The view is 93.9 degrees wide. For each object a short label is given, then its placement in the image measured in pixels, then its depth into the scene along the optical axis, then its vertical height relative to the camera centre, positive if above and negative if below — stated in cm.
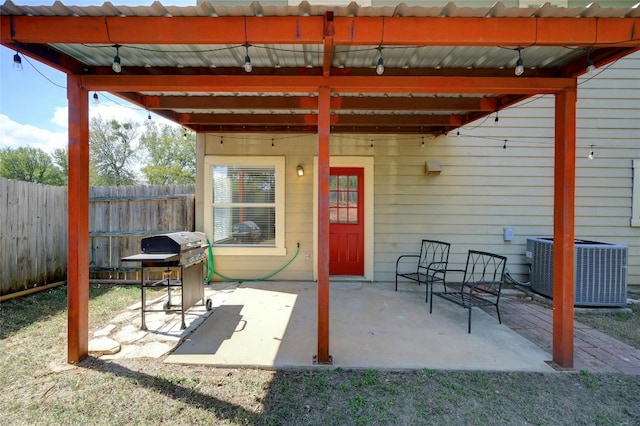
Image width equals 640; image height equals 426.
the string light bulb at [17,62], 227 +109
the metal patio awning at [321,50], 214 +133
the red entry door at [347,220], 543 -20
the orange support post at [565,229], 265 -16
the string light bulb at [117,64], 238 +114
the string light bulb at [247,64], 228 +111
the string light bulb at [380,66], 239 +116
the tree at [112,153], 2052 +385
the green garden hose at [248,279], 537 -113
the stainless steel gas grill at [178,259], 321 -57
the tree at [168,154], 2252 +418
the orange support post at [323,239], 267 -27
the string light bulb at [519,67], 237 +114
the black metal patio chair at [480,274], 464 -114
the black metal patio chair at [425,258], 529 -87
